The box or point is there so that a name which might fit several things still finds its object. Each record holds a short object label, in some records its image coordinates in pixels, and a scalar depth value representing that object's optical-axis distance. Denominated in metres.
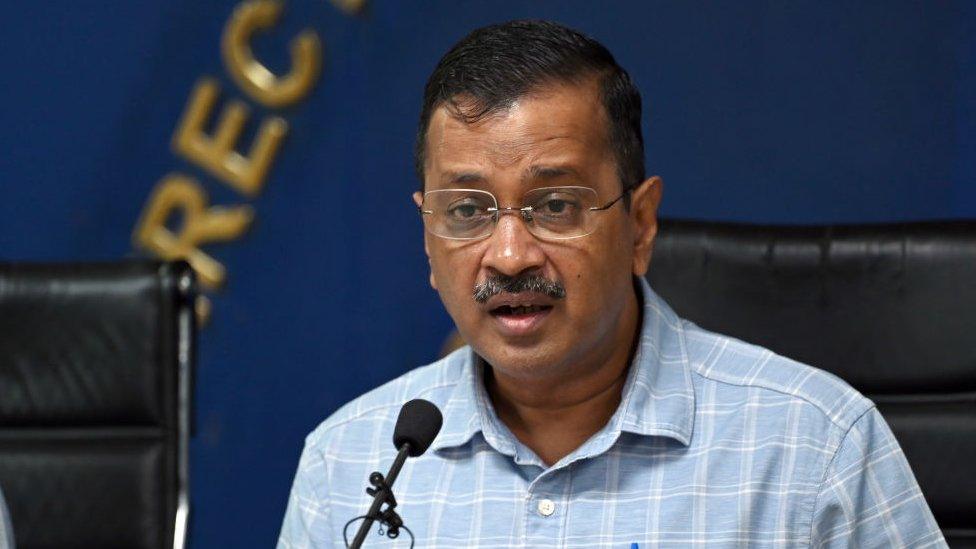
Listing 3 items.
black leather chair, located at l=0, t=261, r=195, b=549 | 4.12
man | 3.77
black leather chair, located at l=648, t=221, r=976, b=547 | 3.96
